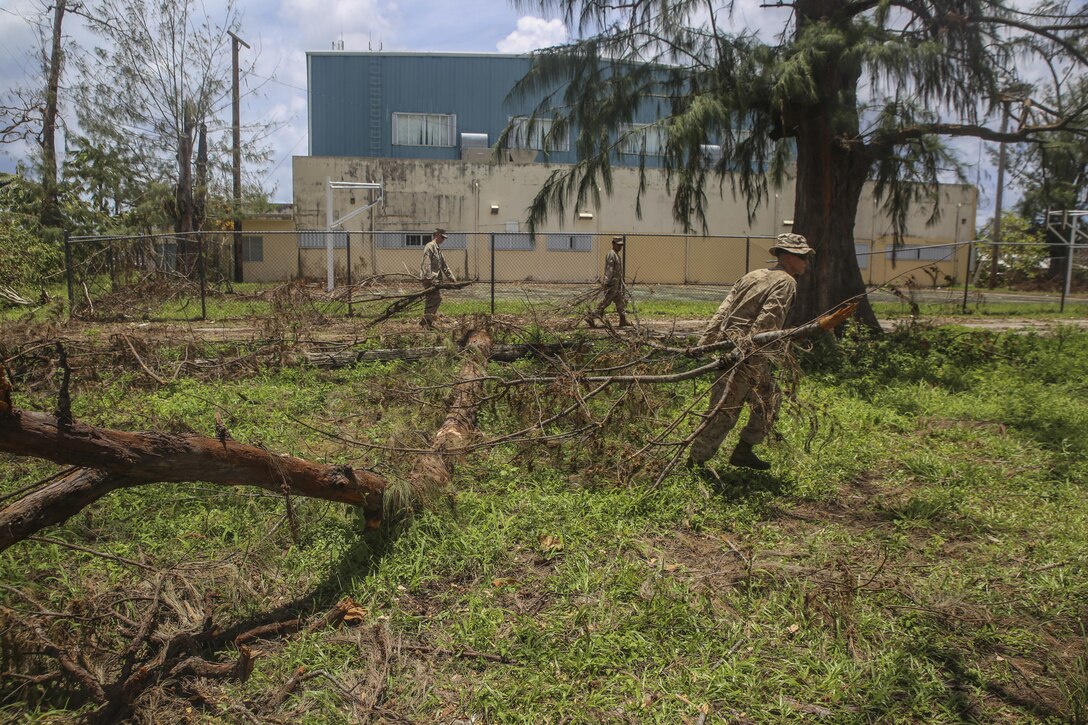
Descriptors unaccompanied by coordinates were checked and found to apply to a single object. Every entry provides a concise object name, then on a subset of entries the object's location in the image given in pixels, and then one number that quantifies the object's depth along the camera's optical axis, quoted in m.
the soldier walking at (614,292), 7.67
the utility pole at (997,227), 23.43
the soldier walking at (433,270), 10.68
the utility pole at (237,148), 23.22
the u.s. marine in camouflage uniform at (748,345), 4.85
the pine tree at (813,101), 8.50
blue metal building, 32.31
